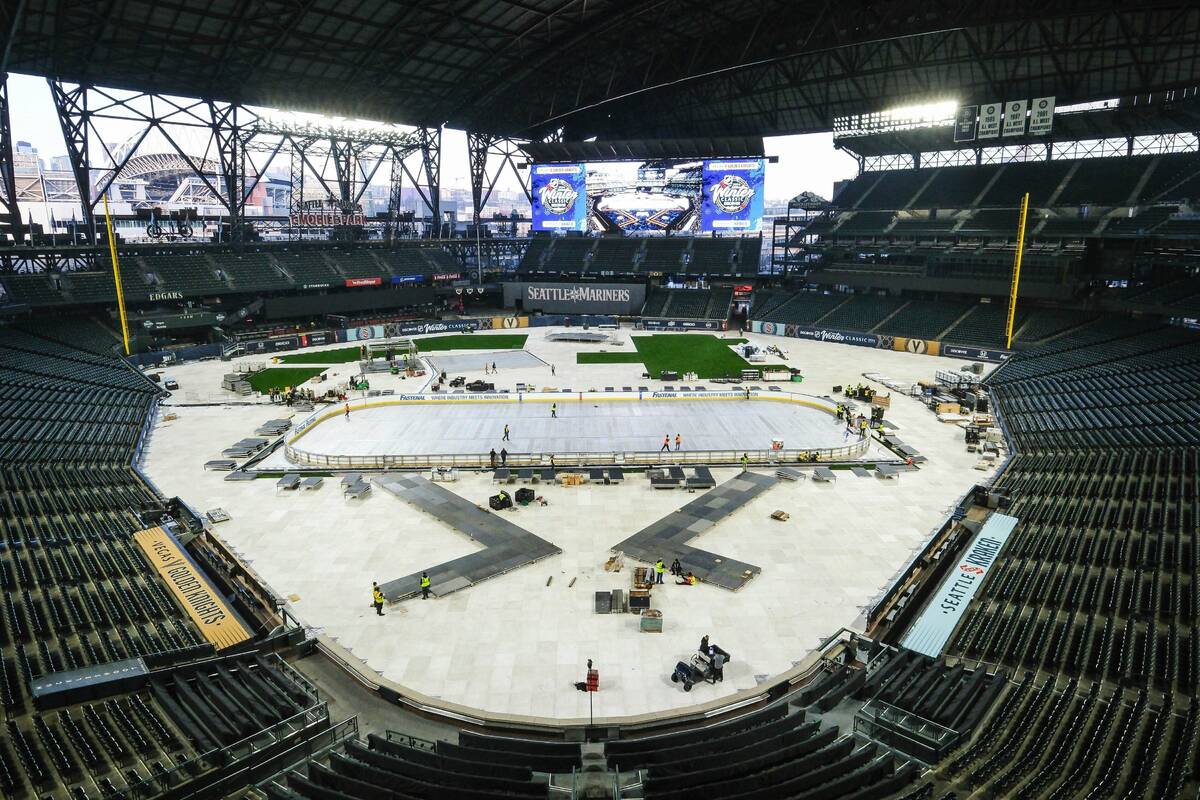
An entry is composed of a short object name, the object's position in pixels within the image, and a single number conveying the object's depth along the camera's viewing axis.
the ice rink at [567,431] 41.72
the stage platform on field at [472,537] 25.22
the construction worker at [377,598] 23.20
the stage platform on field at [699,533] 25.98
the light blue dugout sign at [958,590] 20.89
